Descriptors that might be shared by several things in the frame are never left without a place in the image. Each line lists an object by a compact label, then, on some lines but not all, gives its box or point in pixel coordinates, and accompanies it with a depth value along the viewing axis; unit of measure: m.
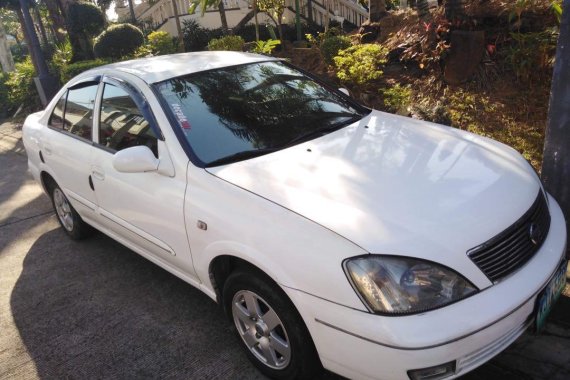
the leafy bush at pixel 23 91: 12.27
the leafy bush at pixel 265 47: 8.38
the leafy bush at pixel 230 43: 9.27
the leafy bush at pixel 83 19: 13.52
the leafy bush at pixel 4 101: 12.74
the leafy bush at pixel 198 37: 13.14
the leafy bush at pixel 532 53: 5.27
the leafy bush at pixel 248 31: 13.16
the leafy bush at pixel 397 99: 5.90
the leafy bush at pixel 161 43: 12.24
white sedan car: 1.97
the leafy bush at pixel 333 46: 7.27
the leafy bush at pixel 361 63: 6.42
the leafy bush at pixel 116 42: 11.91
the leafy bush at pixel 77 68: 11.22
